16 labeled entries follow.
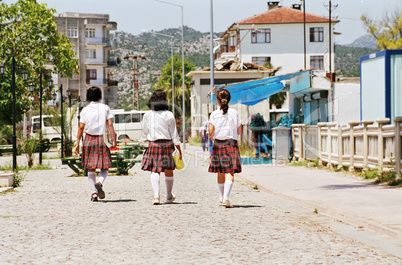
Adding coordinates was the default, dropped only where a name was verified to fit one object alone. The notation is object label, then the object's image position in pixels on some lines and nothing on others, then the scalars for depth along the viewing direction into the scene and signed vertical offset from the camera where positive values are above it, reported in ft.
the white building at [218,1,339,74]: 246.27 +29.74
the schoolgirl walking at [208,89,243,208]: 35.53 -1.07
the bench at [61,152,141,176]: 62.90 -4.21
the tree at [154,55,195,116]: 240.94 +15.54
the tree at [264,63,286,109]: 200.79 +6.18
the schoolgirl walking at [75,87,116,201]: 38.24 -1.10
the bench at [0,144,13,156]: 135.85 -5.37
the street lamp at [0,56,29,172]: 61.97 -0.66
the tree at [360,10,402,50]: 212.02 +28.08
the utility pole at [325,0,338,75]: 182.14 +30.70
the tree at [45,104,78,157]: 104.94 -0.28
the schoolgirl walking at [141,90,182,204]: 36.29 -1.15
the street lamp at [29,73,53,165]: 82.84 +5.44
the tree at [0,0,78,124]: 124.06 +14.60
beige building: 283.59 +33.40
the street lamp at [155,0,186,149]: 160.52 +20.38
